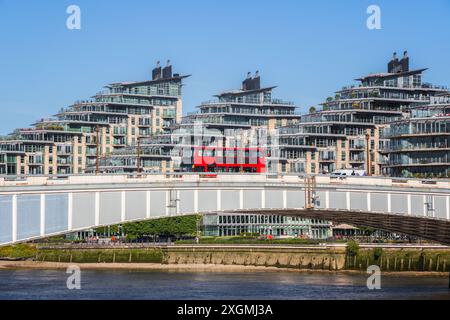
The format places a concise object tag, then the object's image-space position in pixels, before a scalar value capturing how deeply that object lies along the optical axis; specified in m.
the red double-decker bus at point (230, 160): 175.12
